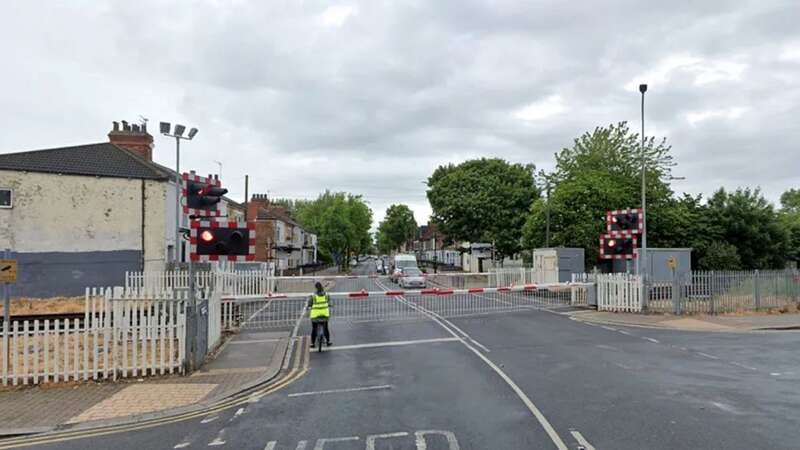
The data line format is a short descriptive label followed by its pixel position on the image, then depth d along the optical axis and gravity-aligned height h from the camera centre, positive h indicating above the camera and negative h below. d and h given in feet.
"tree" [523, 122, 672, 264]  113.80 +12.04
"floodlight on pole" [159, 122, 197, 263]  59.11 +12.46
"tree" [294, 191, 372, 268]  217.97 +10.38
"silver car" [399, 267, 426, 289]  116.06 -6.94
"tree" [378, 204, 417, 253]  379.96 +15.67
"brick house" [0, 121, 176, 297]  82.74 +4.82
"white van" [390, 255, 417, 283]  138.51 -3.80
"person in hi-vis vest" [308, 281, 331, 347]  43.60 -5.01
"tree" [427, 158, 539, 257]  165.89 +13.54
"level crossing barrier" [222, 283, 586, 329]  59.98 -7.98
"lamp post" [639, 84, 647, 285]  66.33 -0.92
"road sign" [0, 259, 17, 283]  32.12 -1.31
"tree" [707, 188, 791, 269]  112.88 +3.97
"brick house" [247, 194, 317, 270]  179.83 +5.21
